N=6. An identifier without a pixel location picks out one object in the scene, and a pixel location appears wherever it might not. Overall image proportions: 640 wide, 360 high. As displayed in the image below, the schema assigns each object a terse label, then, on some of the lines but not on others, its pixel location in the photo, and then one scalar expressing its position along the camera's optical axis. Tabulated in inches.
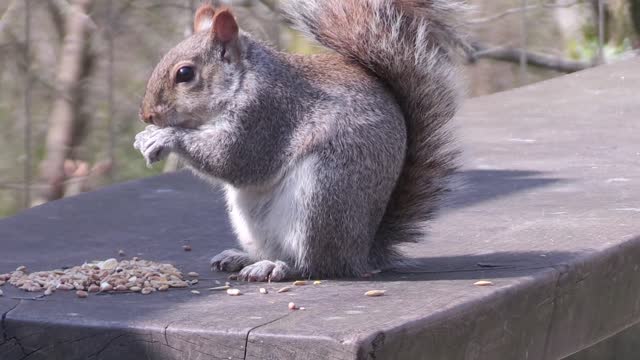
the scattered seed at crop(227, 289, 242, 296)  187.0
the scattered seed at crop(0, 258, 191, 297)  190.2
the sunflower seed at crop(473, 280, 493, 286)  187.8
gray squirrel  192.4
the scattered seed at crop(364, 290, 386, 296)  182.9
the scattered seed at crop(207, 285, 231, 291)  191.7
